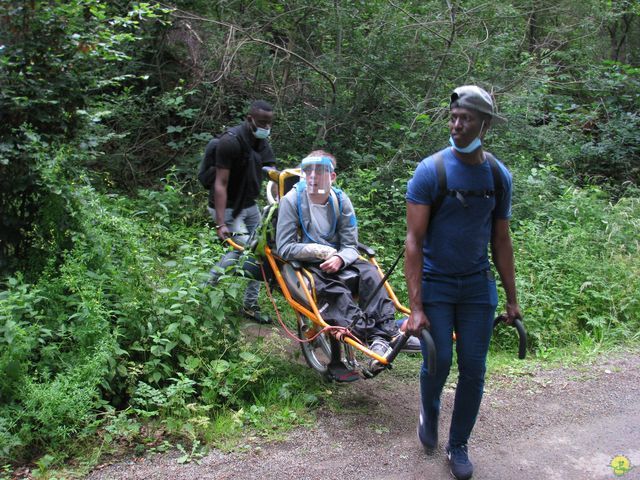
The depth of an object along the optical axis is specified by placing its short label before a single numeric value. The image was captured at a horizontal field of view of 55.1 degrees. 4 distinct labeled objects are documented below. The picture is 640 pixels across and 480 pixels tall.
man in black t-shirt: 5.95
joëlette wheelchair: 4.43
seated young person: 4.55
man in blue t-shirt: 3.47
